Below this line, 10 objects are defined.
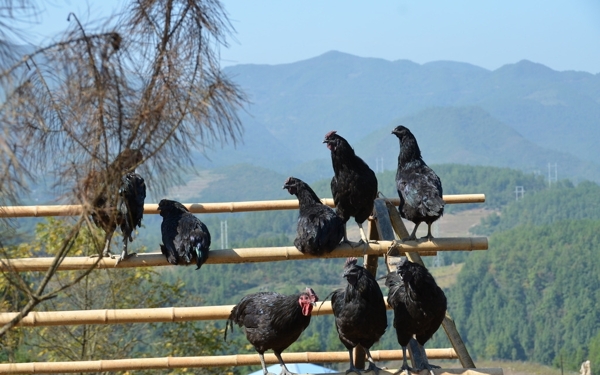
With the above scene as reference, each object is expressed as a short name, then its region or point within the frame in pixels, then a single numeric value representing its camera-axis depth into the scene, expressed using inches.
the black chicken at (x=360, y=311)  200.8
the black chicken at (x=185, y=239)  210.4
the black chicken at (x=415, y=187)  225.9
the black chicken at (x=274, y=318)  204.5
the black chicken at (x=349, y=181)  232.7
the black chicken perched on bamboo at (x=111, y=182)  129.0
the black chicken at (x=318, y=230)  212.4
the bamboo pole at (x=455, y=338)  217.8
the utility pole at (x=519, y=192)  5014.8
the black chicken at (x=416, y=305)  198.7
